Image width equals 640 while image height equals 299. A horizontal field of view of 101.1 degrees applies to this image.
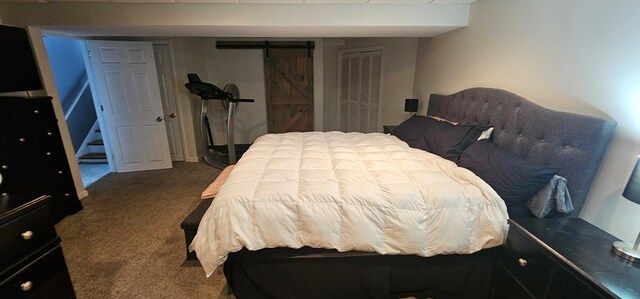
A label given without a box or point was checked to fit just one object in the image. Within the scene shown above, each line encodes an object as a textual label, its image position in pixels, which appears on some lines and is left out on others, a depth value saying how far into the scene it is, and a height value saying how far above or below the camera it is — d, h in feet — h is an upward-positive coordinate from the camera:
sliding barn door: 16.83 -0.39
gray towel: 4.90 -2.12
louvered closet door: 15.01 -0.46
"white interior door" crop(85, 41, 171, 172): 11.94 -0.93
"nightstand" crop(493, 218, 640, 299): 3.35 -2.43
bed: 4.94 -2.55
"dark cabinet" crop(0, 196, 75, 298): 3.50 -2.38
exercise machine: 12.90 -2.09
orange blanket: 7.06 -2.85
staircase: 14.60 -3.75
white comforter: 4.93 -2.49
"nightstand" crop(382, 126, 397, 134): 11.84 -2.04
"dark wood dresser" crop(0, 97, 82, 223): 7.11 -2.04
